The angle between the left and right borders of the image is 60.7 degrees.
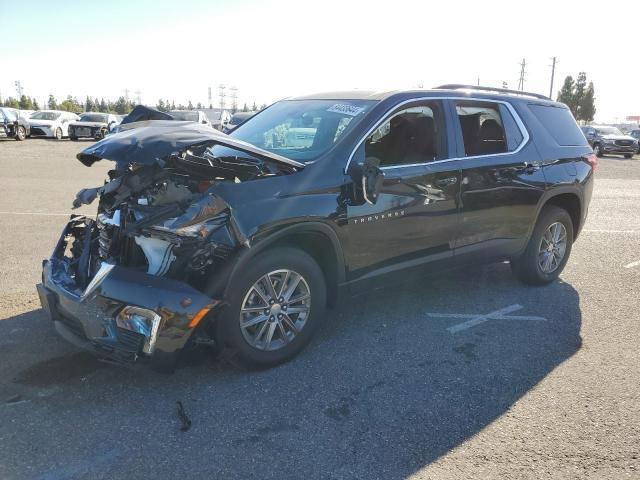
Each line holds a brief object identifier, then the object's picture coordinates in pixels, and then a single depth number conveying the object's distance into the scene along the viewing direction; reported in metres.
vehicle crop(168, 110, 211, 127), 20.86
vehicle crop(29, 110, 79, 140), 29.11
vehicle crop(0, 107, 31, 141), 26.19
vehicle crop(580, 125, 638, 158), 31.02
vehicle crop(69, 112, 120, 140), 30.42
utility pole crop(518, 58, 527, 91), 93.14
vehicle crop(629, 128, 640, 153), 37.12
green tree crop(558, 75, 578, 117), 67.88
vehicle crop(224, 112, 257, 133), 22.14
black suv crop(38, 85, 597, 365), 3.30
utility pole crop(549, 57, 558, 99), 86.11
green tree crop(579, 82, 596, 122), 67.06
